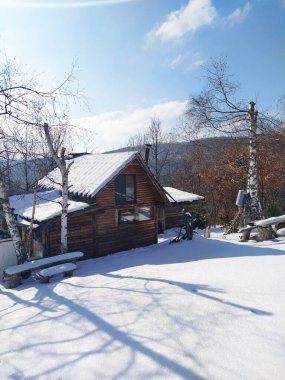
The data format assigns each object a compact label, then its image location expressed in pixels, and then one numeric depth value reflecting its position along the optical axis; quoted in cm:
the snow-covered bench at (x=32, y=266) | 1060
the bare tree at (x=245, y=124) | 1534
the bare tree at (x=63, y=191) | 1190
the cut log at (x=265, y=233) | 1295
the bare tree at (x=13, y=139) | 970
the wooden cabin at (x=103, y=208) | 1484
